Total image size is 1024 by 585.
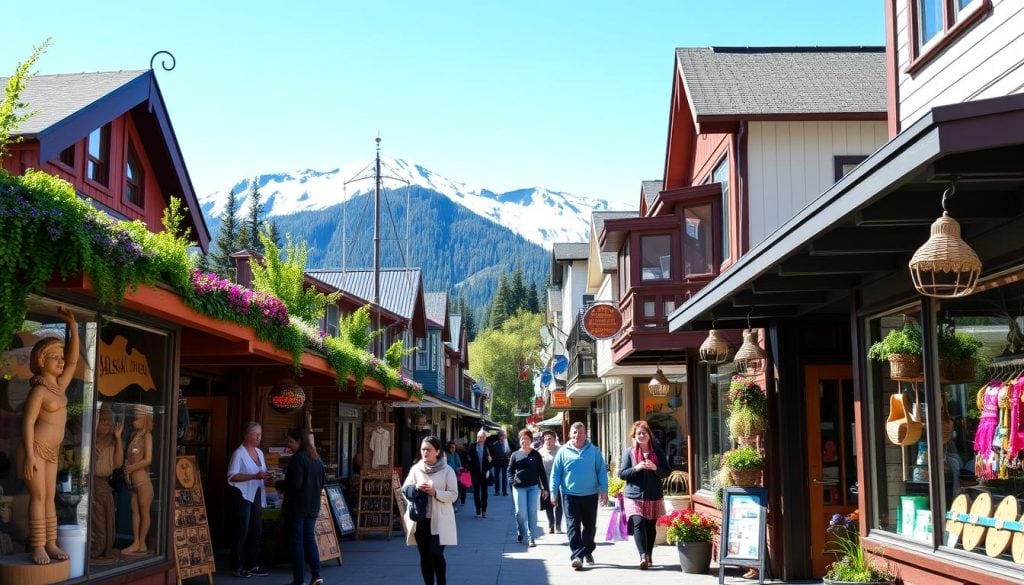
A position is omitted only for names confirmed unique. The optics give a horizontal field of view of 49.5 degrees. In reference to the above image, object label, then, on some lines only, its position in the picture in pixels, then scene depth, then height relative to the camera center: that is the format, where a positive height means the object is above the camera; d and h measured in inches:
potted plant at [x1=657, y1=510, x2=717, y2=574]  532.1 -58.6
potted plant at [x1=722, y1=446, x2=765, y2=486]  497.4 -22.0
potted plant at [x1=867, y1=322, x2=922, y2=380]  334.0 +19.0
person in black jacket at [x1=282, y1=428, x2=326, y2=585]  470.9 -35.5
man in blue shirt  563.1 -37.8
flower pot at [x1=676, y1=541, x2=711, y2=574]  531.8 -66.3
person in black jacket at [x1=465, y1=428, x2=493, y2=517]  954.7 -44.5
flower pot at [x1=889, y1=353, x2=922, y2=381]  334.1 +14.8
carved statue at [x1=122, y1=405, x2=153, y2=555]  384.8 -18.0
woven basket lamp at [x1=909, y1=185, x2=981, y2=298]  227.5 +32.5
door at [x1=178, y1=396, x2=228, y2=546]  625.0 -16.3
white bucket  322.3 -36.0
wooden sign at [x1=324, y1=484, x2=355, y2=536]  644.7 -52.8
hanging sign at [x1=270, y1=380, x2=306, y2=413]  610.5 +12.6
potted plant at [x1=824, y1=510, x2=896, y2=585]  352.2 -49.6
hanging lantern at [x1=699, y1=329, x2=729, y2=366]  515.5 +31.3
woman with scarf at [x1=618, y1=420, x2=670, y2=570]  558.6 -35.8
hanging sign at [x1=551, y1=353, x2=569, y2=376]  1482.5 +70.8
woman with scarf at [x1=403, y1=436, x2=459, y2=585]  413.4 -34.9
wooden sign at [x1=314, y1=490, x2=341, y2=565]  561.0 -59.8
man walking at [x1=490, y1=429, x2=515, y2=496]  1144.2 -35.8
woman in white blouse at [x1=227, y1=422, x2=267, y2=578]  512.1 -36.2
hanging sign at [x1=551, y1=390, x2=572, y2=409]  1519.8 +24.3
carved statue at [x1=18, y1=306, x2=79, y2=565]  302.5 -5.2
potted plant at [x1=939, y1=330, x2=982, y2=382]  311.0 +16.8
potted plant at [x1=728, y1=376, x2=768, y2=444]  498.3 +3.0
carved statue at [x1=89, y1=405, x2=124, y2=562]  350.3 -21.8
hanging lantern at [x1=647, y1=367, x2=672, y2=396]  743.1 +21.1
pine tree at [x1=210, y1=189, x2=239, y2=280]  3085.6 +536.2
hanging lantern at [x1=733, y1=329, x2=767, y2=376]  472.4 +25.8
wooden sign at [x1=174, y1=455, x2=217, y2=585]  464.1 -44.6
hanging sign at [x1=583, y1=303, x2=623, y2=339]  789.2 +68.2
